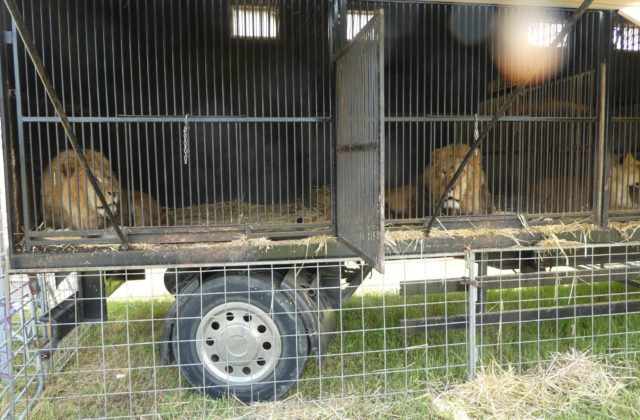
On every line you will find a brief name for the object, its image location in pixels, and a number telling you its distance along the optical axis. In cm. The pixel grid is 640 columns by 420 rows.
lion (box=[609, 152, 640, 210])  587
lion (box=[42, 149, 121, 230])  440
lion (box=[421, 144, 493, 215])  510
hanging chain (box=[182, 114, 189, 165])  425
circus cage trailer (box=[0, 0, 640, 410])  399
